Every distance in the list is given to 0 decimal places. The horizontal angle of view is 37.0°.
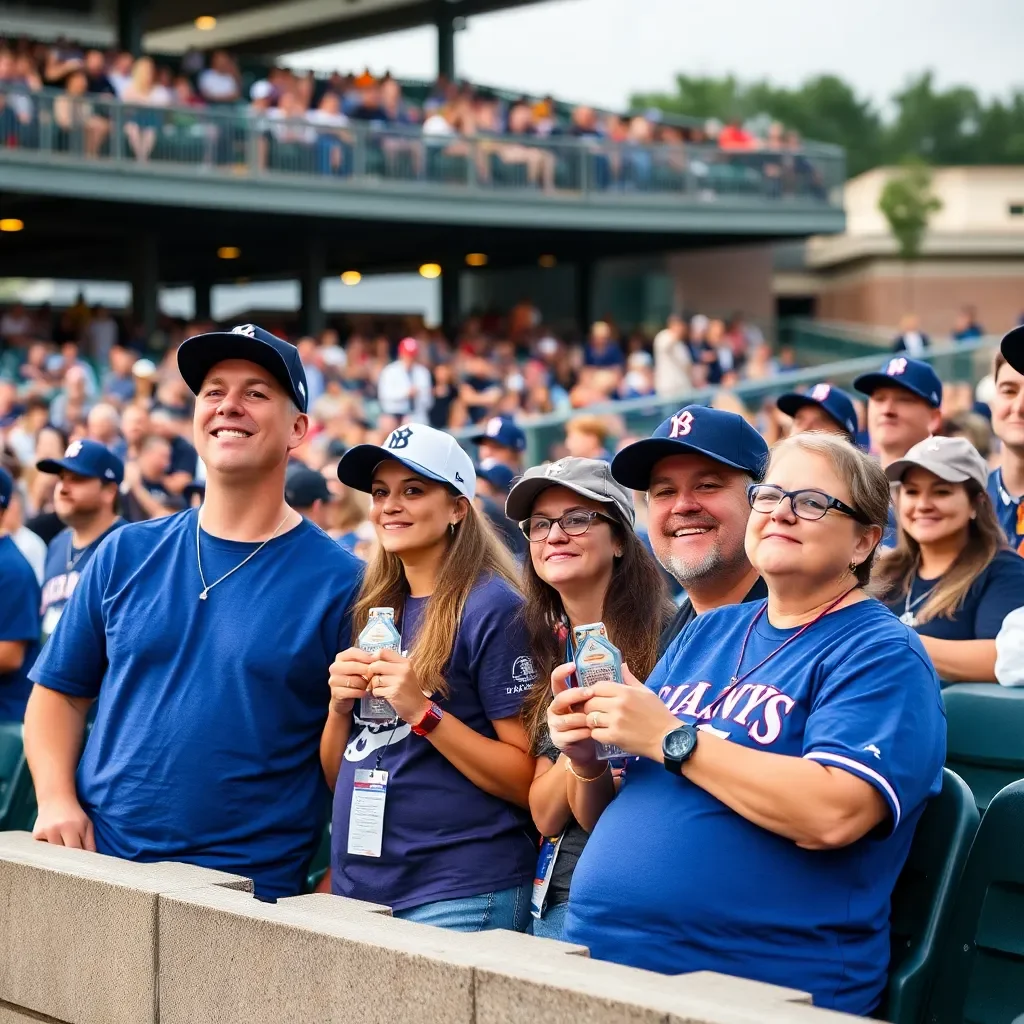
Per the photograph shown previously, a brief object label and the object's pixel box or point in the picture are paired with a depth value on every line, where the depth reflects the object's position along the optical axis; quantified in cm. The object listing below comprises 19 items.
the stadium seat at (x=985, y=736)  411
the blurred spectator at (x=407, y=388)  1888
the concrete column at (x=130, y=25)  2898
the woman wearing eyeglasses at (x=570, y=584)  374
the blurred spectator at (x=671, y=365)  1859
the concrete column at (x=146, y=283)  2605
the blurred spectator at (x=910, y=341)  1784
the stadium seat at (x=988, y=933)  308
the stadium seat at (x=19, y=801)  510
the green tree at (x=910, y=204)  4547
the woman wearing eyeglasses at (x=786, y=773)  285
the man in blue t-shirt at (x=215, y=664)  398
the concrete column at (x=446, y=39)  3300
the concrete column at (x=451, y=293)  3319
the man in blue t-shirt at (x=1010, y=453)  543
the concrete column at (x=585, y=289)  3394
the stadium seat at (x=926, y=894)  303
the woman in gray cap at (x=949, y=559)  469
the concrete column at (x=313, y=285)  2844
